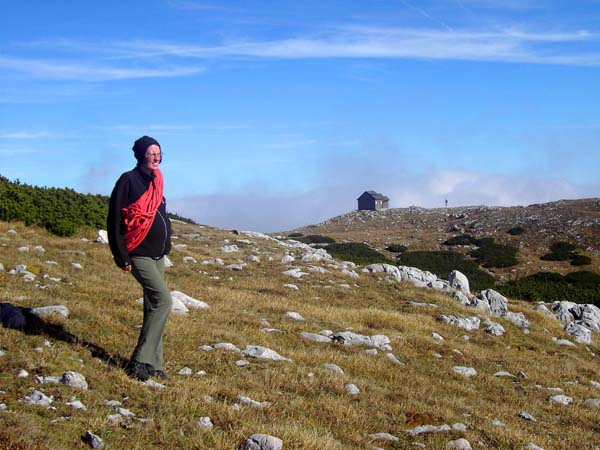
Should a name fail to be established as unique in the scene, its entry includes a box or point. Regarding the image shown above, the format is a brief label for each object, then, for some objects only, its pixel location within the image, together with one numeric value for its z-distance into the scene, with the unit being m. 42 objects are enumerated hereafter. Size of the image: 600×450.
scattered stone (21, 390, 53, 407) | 6.02
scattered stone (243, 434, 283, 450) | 5.75
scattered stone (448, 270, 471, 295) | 23.20
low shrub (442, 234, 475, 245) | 54.97
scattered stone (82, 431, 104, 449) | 5.36
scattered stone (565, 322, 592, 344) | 17.76
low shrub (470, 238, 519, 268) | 45.12
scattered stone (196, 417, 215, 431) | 6.18
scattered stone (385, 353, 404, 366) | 11.02
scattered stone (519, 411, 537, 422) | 8.83
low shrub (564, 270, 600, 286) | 38.26
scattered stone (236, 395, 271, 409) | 7.09
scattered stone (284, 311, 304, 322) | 13.35
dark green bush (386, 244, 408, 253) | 51.37
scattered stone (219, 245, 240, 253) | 25.50
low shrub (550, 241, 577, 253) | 48.69
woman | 7.43
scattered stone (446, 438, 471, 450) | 6.85
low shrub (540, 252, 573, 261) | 46.44
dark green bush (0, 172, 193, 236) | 21.50
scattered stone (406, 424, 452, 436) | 7.22
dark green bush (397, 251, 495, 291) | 38.53
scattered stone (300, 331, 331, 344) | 11.70
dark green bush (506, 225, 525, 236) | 56.42
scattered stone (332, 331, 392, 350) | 11.91
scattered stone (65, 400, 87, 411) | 6.13
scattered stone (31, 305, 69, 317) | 9.24
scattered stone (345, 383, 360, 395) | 8.40
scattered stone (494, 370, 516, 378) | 11.60
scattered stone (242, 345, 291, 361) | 9.49
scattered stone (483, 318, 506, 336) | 16.27
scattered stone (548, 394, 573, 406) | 10.28
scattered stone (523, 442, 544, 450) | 7.16
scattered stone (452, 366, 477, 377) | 11.14
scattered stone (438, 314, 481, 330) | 16.14
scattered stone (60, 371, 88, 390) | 6.71
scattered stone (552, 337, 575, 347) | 16.80
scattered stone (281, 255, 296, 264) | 23.12
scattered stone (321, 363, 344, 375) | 9.47
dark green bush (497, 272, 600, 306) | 30.84
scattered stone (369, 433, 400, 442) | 6.85
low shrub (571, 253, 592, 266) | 44.59
